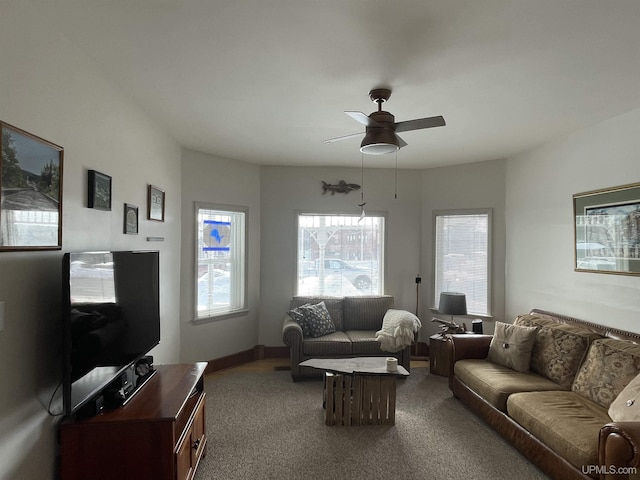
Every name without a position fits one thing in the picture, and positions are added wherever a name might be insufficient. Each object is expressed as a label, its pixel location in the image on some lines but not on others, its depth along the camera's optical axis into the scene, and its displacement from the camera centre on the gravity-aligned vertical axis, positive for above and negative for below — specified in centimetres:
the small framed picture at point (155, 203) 322 +36
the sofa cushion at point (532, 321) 355 -75
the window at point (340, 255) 528 -16
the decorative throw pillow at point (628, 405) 218 -98
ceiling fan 257 +82
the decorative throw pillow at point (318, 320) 445 -94
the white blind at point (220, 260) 448 -22
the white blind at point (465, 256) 488 -16
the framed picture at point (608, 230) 301 +13
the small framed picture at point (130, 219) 276 +18
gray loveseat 423 -113
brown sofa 202 -114
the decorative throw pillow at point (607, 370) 258 -91
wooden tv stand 186 -104
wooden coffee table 319 -134
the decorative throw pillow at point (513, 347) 333 -96
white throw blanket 426 -104
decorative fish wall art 526 +81
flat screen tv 173 -43
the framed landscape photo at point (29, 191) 153 +23
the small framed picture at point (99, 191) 223 +33
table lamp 452 -78
